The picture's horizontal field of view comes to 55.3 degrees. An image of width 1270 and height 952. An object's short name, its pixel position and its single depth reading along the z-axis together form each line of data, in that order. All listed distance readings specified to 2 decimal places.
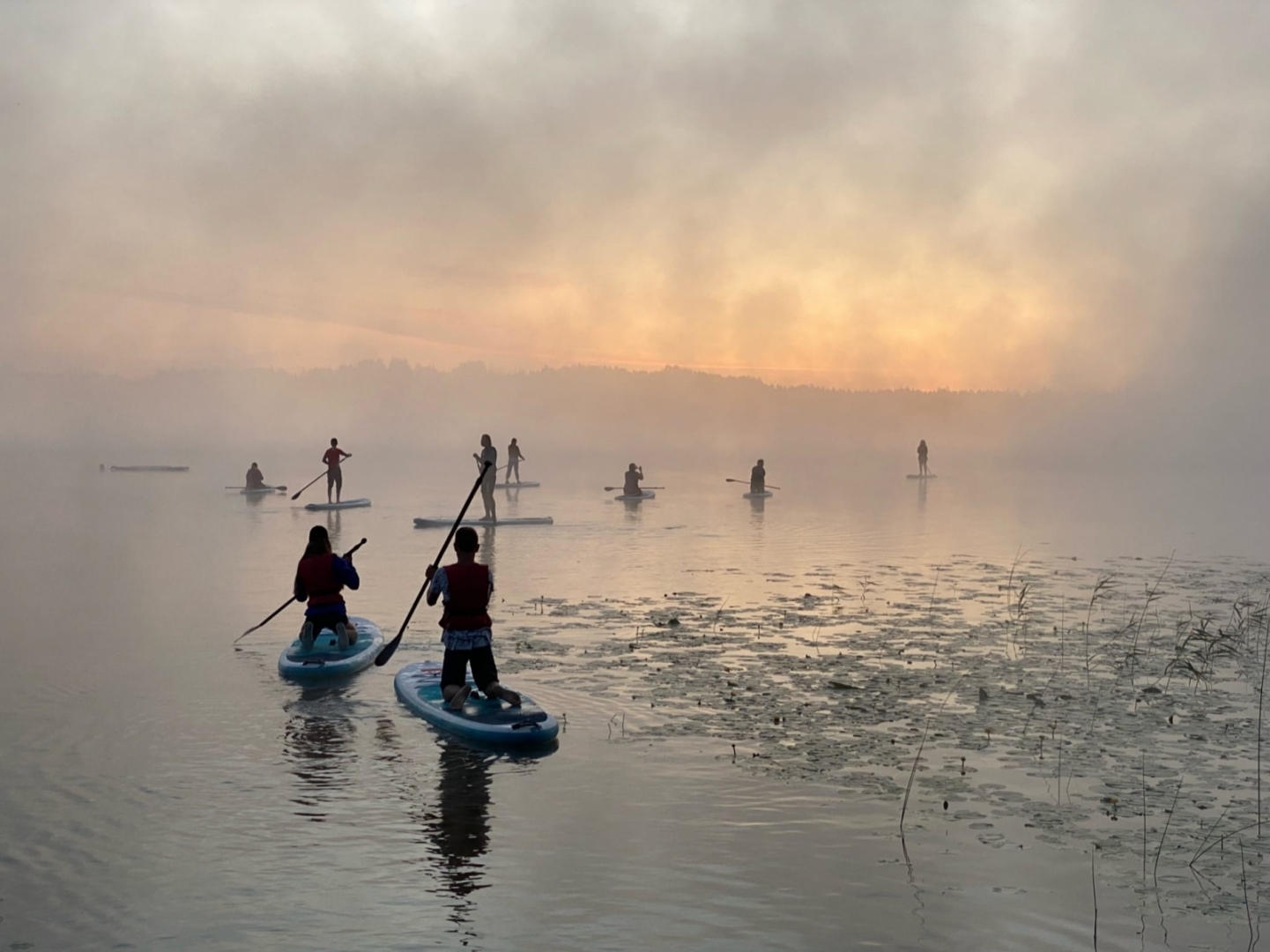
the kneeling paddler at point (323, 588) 14.41
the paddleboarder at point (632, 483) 46.38
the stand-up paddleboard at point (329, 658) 13.70
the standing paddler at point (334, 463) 41.19
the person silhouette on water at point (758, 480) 48.88
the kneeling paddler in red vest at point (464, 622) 11.72
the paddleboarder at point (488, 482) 32.41
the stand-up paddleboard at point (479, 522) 33.53
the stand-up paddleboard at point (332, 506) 40.48
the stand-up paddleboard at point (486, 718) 10.77
